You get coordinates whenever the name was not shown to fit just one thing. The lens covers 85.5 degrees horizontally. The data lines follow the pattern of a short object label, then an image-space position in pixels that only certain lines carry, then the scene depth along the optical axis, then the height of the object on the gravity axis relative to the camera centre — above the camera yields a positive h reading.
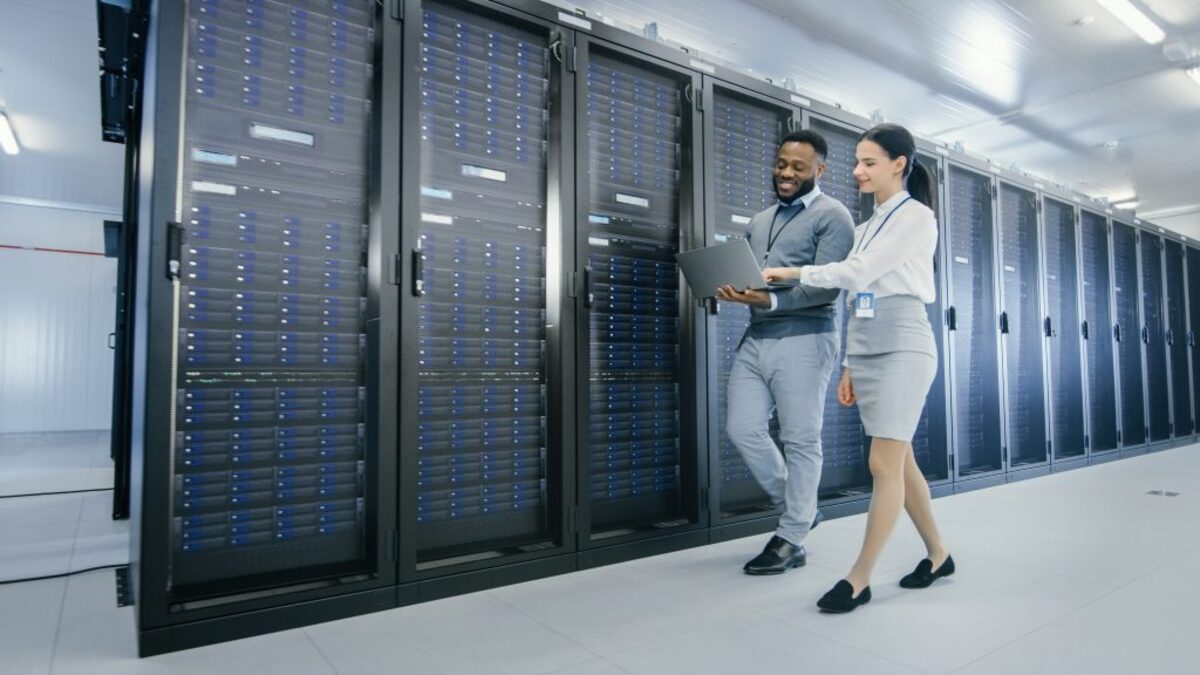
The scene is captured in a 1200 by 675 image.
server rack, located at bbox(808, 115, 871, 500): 3.39 -0.28
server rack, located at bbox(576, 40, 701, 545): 2.54 +0.29
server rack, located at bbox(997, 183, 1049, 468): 4.50 +0.25
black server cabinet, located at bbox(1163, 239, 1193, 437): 6.60 +0.23
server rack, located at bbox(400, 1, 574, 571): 2.10 +0.25
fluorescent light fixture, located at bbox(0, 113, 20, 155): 6.50 +2.44
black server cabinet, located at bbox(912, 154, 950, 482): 3.83 -0.36
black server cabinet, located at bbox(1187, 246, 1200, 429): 6.98 +0.54
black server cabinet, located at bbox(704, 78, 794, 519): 2.87 +0.77
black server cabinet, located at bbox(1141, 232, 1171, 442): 6.16 +0.20
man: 2.26 +0.02
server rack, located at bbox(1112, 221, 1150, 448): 5.76 +0.26
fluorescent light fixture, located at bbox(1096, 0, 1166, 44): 4.18 +2.29
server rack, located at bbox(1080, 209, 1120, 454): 5.35 +0.25
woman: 1.90 +0.13
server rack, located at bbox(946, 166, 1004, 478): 4.12 +0.25
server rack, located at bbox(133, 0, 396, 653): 1.68 +0.12
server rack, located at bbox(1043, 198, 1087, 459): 4.93 +0.23
